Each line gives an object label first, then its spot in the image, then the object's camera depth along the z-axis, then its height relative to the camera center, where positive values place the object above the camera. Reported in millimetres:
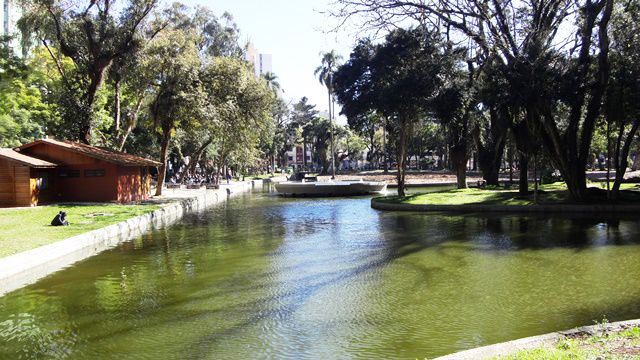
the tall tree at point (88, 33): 31375 +8655
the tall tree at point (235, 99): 35062 +4861
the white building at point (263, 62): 161500 +33348
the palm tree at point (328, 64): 72188 +14017
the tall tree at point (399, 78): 30578 +5307
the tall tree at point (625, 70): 21578 +3613
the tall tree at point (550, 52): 23062 +4847
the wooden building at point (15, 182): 27531 -126
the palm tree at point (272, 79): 82562 +14179
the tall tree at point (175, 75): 32812 +6072
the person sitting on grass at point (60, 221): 19609 -1542
